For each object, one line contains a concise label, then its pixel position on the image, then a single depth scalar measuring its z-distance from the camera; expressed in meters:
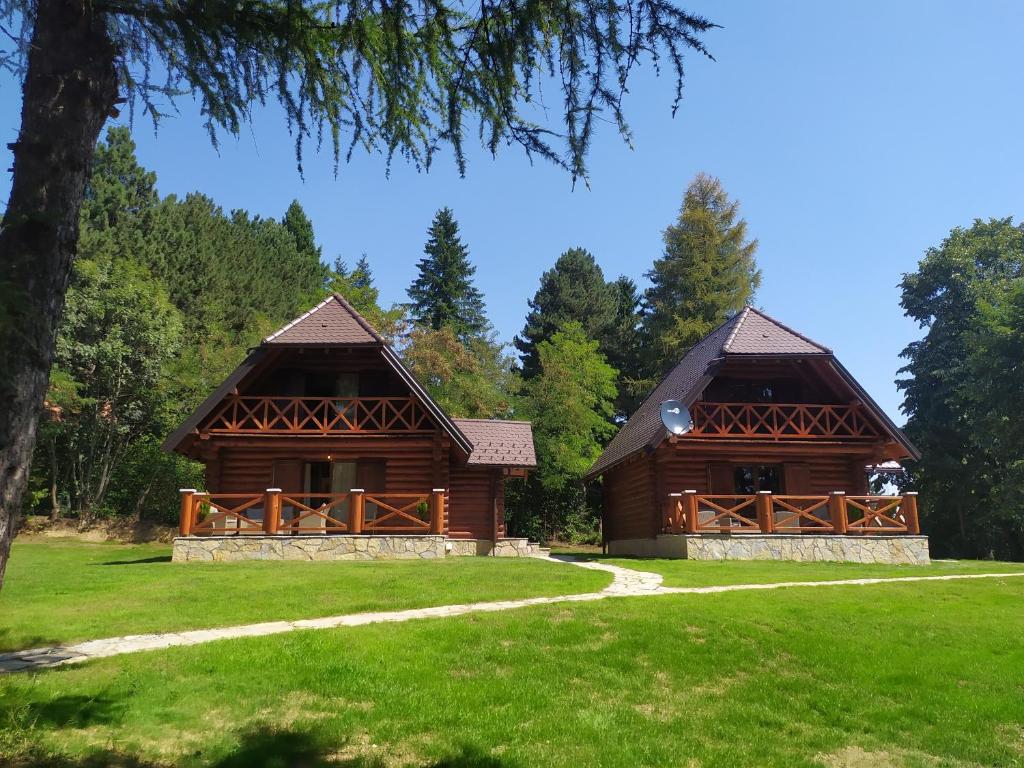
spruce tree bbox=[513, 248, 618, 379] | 43.66
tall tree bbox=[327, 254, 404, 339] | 32.16
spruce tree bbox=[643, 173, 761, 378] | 35.97
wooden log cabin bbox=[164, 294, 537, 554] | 16.92
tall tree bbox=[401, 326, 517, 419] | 30.27
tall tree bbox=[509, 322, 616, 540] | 31.08
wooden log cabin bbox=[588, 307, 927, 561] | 16.94
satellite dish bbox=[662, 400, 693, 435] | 17.30
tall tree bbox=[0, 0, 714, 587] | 3.67
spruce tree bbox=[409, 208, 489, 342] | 43.62
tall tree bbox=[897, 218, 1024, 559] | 25.38
